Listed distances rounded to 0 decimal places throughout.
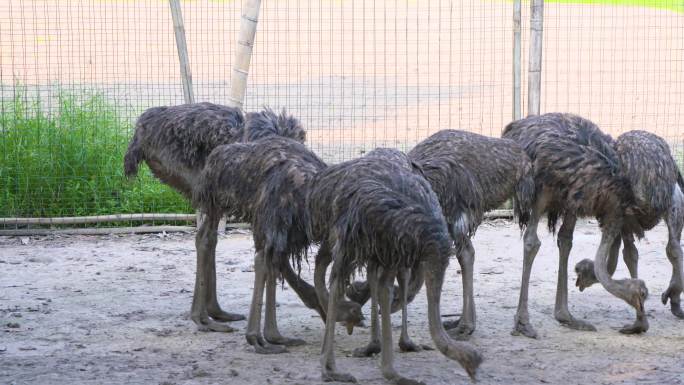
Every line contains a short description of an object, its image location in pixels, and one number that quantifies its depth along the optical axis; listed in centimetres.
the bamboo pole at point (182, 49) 1837
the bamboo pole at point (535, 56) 1902
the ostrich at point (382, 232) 1050
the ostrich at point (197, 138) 1376
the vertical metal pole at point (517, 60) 1953
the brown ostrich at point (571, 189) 1344
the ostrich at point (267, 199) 1216
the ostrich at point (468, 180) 1266
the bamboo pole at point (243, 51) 1795
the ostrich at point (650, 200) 1319
